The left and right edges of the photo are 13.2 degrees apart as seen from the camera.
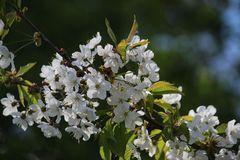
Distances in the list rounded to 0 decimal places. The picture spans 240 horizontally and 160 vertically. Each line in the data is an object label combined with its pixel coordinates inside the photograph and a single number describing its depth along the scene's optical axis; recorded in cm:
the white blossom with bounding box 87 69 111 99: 345
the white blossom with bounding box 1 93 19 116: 409
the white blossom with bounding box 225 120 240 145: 376
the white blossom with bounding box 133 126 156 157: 370
